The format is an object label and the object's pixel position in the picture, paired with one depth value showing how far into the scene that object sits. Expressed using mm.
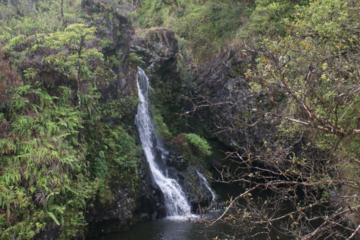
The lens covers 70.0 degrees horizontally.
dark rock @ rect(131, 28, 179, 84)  16734
